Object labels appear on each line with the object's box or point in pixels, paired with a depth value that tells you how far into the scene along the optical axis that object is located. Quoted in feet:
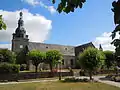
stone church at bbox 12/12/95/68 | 101.00
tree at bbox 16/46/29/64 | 96.19
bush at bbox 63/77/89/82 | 50.45
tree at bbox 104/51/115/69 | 74.00
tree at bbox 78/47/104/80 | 54.02
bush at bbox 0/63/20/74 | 54.89
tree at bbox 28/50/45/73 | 71.40
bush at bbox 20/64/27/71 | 86.51
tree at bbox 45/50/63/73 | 70.71
